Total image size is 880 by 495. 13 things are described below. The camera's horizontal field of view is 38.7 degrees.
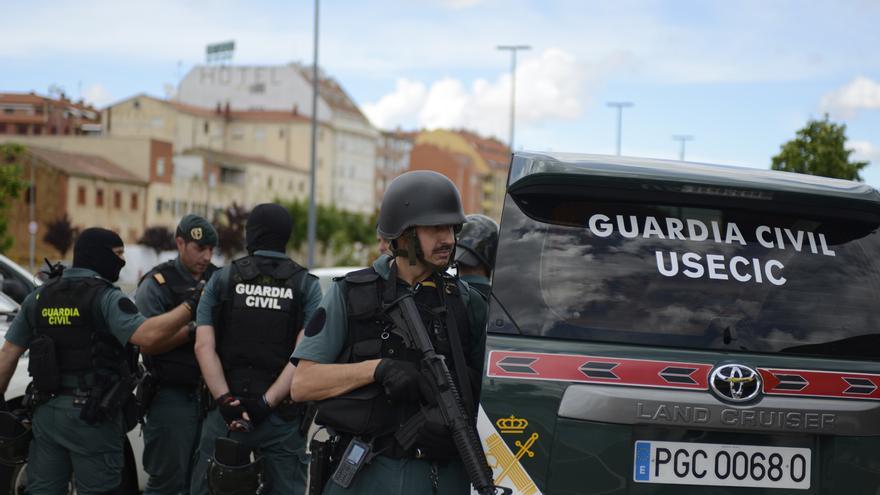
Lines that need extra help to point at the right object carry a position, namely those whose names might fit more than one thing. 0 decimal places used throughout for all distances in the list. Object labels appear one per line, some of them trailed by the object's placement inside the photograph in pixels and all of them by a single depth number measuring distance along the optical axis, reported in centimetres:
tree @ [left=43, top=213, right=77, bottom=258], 6994
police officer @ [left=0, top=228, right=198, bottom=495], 623
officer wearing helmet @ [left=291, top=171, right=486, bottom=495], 399
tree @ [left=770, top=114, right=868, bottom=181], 2948
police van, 368
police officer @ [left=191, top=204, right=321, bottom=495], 623
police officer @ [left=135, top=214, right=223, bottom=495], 703
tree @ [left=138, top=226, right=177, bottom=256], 6606
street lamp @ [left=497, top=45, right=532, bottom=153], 6581
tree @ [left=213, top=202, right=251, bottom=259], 7412
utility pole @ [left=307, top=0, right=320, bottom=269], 3901
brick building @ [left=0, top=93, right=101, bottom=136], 9688
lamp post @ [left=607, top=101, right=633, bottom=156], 7725
